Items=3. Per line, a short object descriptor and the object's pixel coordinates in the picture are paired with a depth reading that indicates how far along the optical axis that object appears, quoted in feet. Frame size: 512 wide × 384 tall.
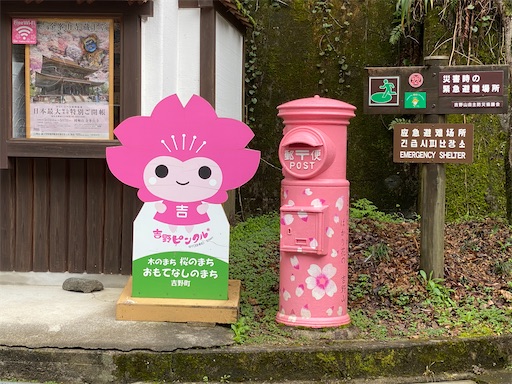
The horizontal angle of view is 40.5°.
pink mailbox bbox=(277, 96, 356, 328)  16.75
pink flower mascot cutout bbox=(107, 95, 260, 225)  17.74
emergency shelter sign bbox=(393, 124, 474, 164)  18.72
